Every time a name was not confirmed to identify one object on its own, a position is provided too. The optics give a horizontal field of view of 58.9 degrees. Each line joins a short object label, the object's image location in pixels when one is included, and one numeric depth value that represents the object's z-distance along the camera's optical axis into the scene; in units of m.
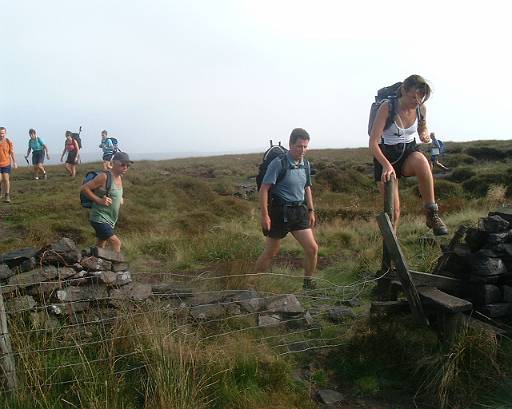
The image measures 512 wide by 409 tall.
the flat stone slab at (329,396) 4.01
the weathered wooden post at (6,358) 3.44
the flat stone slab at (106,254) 5.12
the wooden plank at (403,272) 4.36
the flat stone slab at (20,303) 4.09
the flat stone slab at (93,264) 4.98
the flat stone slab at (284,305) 5.32
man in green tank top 6.58
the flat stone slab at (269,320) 5.04
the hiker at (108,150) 14.65
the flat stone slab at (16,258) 4.89
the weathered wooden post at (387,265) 5.02
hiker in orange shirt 13.27
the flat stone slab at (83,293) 4.56
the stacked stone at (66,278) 4.42
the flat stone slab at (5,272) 4.61
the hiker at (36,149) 18.00
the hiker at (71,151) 20.00
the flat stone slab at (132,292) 4.92
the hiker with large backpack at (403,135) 5.01
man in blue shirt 5.75
